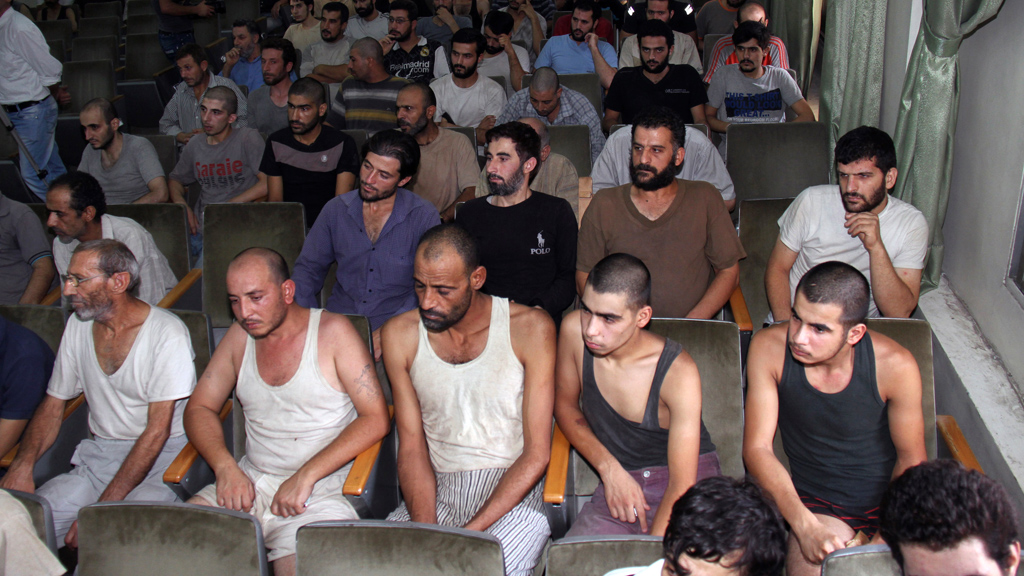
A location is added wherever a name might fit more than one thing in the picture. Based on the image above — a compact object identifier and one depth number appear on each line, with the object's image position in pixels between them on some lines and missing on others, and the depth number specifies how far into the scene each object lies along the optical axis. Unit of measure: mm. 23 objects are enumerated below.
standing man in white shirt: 5199
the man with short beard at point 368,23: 6031
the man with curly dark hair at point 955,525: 1315
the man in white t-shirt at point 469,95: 4699
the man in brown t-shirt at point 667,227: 2857
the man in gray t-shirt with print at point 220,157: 3973
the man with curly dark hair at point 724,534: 1318
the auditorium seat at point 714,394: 2268
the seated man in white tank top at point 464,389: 2178
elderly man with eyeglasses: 2365
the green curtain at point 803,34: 5398
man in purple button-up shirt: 2959
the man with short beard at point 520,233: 2916
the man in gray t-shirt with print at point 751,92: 4379
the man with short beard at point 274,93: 4664
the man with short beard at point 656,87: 4414
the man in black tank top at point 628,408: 2014
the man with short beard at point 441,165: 3811
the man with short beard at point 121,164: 3951
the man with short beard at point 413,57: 5312
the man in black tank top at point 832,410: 1957
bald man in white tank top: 2225
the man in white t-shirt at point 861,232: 2604
